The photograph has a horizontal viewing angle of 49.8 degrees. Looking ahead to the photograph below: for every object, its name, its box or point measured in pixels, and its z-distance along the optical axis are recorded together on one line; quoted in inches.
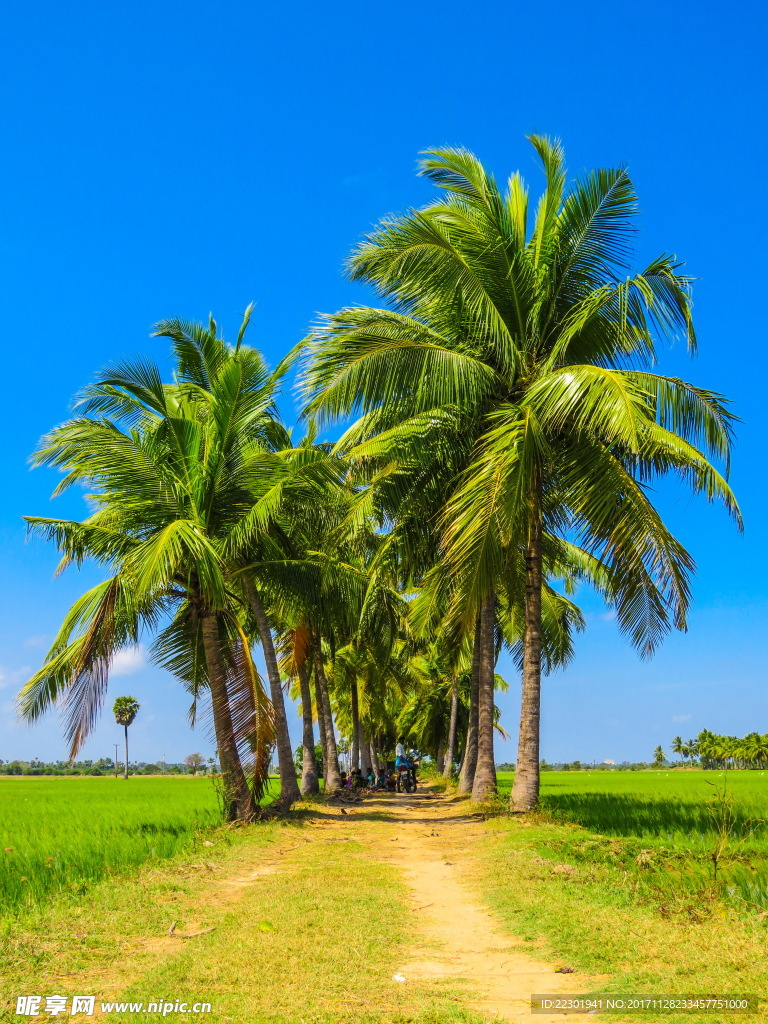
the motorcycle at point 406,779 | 1157.7
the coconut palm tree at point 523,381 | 461.1
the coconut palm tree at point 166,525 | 478.3
